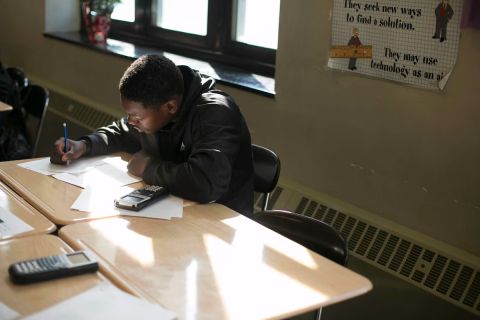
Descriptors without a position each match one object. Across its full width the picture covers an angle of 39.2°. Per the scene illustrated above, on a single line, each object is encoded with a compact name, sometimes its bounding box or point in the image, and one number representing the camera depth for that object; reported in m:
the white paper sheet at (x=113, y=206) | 1.94
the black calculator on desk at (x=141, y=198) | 1.95
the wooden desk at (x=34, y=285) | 1.40
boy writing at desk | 2.09
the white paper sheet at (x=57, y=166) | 2.30
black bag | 3.49
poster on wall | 2.38
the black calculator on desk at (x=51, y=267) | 1.47
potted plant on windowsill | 4.48
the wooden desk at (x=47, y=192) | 1.90
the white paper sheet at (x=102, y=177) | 2.18
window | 3.59
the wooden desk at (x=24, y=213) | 1.79
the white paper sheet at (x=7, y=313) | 1.33
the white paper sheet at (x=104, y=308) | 1.33
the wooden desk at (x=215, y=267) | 1.45
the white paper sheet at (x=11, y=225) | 1.75
